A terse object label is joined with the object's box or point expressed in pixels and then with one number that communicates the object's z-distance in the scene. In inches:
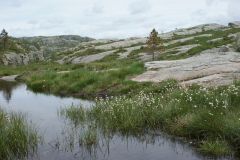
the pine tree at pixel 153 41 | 2480.3
